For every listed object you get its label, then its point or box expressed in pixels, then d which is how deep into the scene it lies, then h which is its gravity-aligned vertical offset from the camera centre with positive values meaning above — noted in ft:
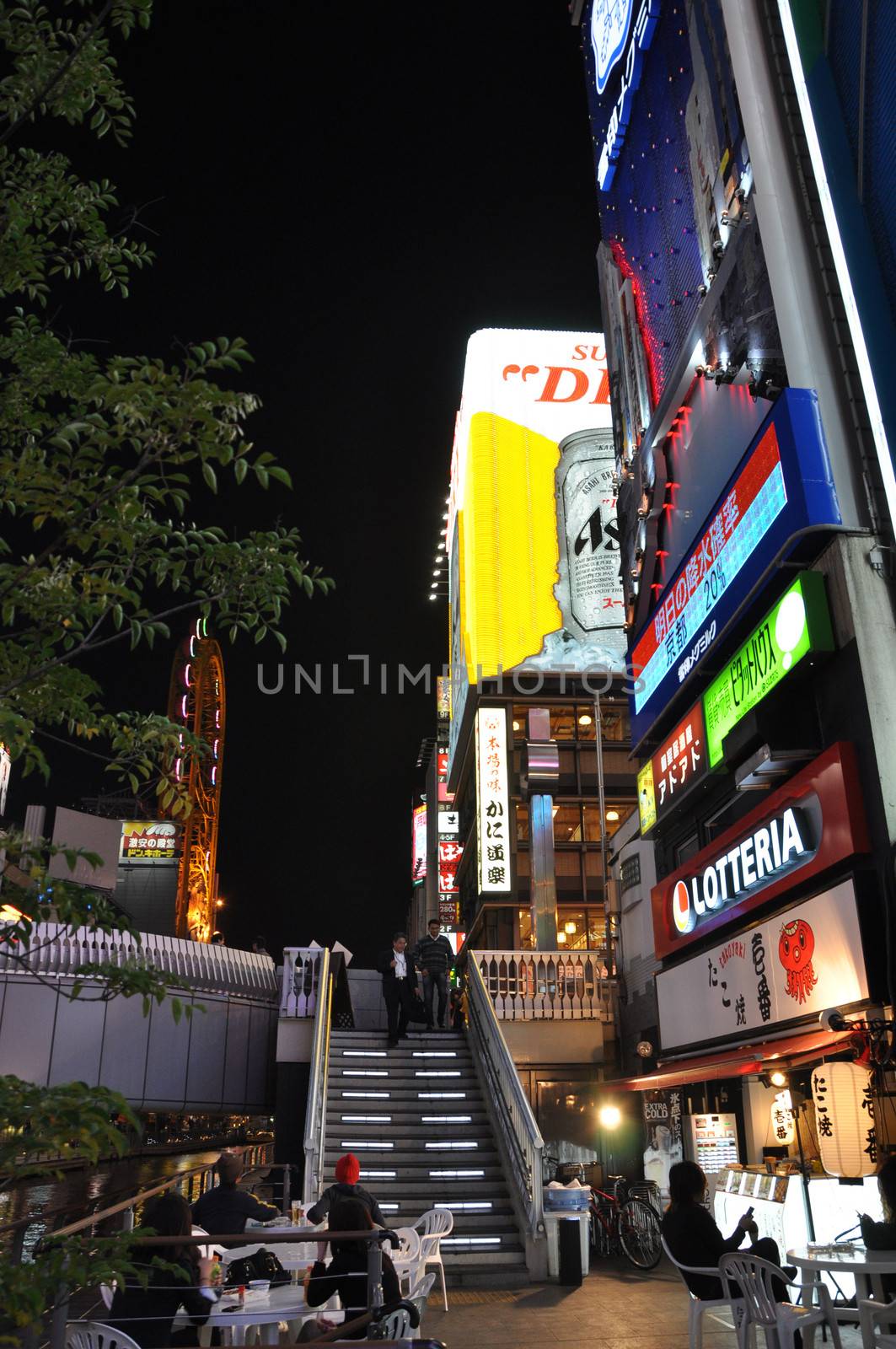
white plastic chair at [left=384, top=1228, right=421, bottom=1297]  25.59 -3.50
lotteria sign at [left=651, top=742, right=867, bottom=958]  28.66 +7.77
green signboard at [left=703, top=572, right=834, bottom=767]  30.96 +13.92
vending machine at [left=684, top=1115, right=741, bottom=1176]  42.29 -1.21
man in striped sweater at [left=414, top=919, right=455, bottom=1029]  57.41 +7.69
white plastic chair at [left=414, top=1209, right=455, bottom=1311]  28.50 -3.28
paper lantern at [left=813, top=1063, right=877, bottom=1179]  29.56 -0.35
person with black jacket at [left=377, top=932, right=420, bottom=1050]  51.85 +6.03
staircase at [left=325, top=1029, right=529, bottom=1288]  36.35 -1.07
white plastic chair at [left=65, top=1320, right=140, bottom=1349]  14.64 -2.92
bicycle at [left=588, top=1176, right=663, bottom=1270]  38.75 -4.22
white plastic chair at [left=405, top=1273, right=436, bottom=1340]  24.02 -3.87
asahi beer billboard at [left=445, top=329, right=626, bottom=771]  111.65 +62.47
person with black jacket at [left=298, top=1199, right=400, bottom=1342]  20.24 -3.04
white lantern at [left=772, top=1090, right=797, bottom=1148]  37.29 -0.39
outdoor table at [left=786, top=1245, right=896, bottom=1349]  18.30 -2.69
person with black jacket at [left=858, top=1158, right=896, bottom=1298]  20.33 -2.15
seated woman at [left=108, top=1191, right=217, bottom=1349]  17.33 -2.91
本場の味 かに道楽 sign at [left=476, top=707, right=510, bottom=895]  97.71 +26.21
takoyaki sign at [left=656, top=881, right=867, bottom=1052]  27.96 +4.04
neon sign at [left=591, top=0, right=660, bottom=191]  55.98 +54.25
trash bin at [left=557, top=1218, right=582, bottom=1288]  34.68 -4.41
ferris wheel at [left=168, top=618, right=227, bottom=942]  148.14 +46.18
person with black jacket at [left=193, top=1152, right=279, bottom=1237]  24.63 -2.04
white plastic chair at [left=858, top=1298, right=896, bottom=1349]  17.37 -3.33
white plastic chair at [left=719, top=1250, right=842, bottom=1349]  18.52 -3.39
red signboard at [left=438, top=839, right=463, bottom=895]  161.99 +35.78
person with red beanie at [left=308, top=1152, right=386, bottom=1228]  24.89 -1.68
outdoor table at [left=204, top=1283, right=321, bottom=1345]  19.10 -3.44
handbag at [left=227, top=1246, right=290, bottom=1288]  24.08 -3.36
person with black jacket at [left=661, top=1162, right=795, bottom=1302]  21.57 -2.39
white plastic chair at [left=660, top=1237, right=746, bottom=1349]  21.11 -3.87
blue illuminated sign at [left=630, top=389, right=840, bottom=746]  31.76 +18.88
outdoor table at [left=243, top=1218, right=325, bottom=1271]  24.47 -3.09
